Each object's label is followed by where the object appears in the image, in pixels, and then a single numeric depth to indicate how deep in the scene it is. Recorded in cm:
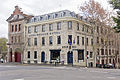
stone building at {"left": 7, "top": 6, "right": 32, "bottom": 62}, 2852
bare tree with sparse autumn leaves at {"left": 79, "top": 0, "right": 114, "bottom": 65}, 2128
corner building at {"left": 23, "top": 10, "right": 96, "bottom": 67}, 2299
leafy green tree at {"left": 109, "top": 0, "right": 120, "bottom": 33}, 1255
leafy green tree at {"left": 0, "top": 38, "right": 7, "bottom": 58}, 4463
